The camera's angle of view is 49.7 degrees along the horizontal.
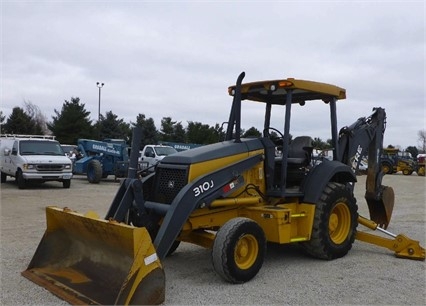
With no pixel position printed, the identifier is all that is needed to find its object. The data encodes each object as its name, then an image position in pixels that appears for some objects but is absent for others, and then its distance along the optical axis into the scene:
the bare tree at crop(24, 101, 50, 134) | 61.38
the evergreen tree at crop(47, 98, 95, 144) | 49.25
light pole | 46.53
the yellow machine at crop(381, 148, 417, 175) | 35.66
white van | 17.44
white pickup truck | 23.00
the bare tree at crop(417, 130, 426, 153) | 76.94
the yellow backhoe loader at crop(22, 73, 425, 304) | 5.02
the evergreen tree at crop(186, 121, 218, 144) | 50.22
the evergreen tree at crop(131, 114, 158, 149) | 47.53
